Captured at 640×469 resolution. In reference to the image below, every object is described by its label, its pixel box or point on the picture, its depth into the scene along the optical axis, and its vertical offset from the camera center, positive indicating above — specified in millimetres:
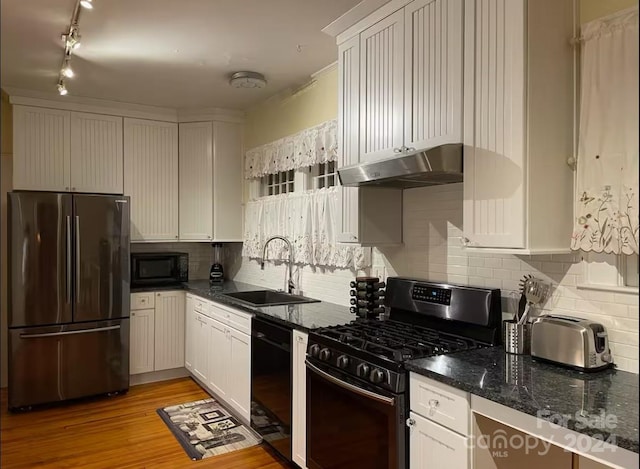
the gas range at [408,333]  2021 -498
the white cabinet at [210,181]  4832 +555
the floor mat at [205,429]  3174 -1425
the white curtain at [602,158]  1639 +294
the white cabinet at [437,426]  1679 -714
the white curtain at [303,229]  3365 +54
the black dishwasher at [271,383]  2834 -946
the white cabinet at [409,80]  2139 +789
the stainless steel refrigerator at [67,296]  3811 -521
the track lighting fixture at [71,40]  2507 +1204
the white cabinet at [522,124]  1820 +448
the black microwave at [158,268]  4625 -337
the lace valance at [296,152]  3459 +701
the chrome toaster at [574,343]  1766 -410
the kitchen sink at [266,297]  3848 -522
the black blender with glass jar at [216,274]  4927 -410
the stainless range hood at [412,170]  2045 +310
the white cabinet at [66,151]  4160 +771
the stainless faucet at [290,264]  3963 -244
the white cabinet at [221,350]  3369 -937
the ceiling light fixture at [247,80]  3665 +1226
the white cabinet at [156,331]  4438 -930
